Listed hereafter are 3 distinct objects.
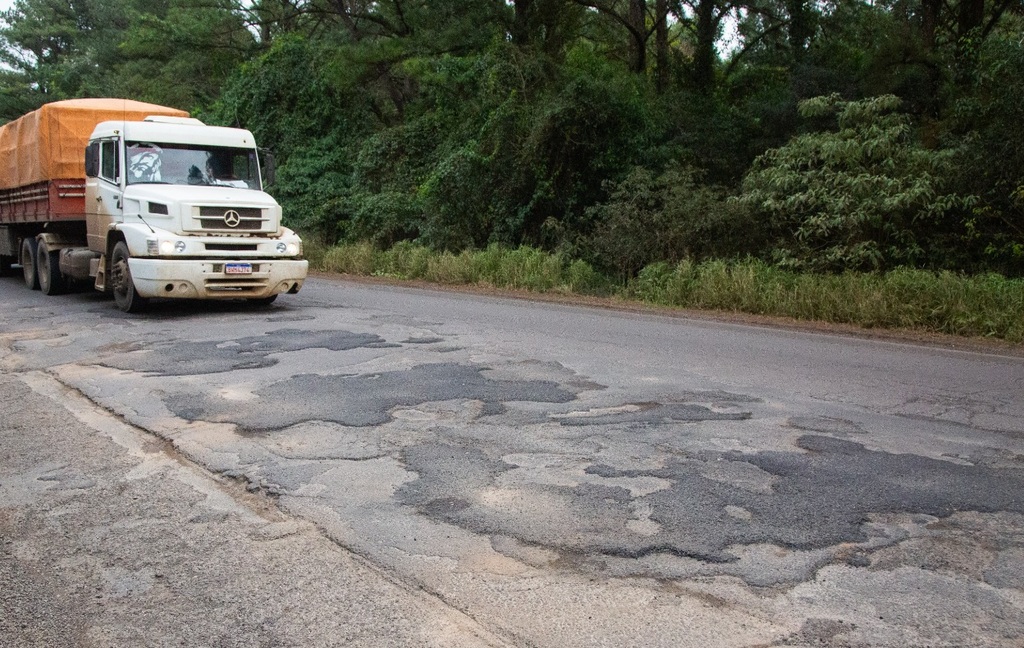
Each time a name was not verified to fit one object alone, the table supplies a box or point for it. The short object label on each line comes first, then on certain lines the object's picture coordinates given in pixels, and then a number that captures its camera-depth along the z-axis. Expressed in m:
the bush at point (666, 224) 17.33
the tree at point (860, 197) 15.59
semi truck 11.82
